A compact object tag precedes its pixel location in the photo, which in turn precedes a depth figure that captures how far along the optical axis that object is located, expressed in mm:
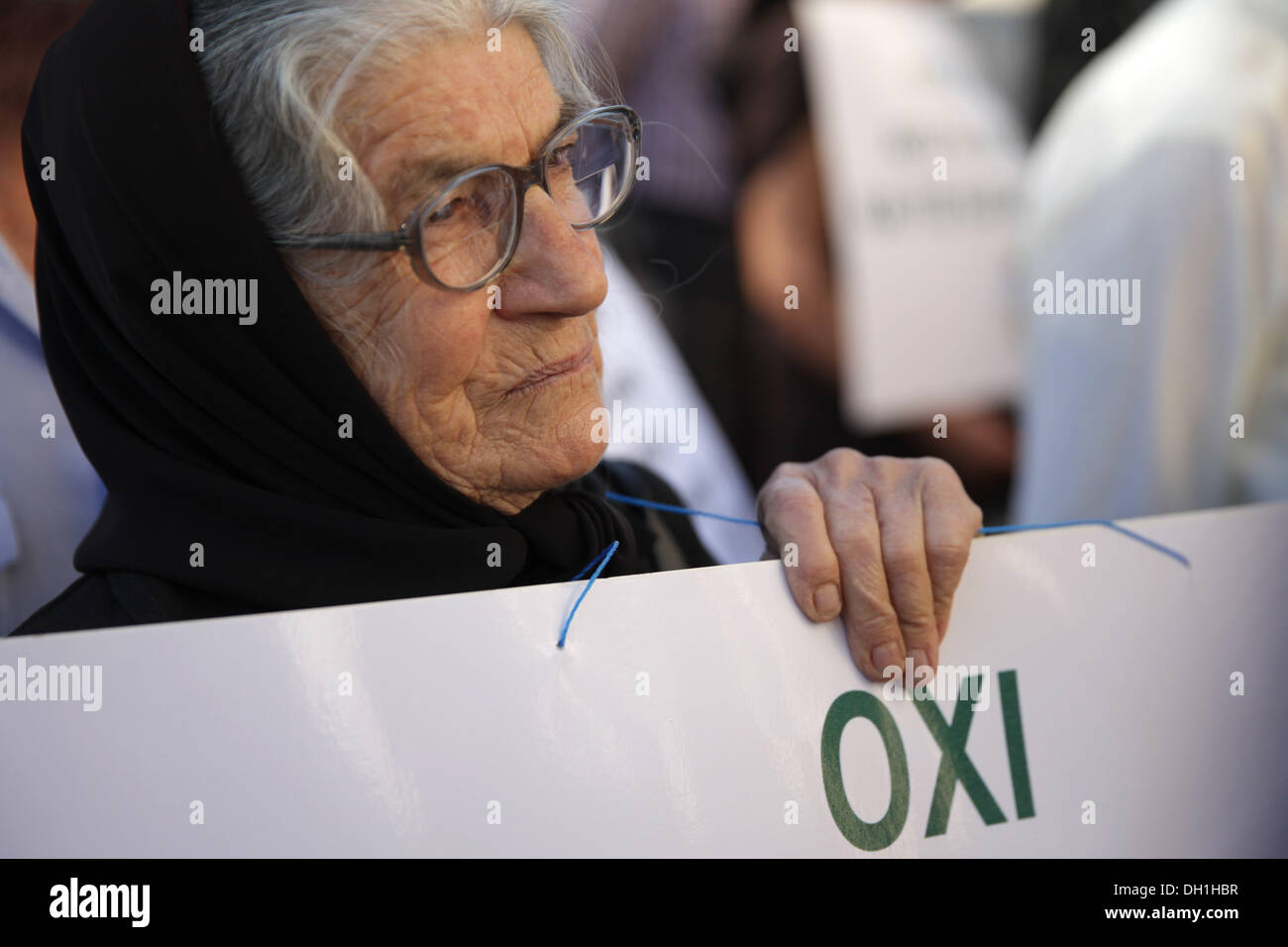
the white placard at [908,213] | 2502
